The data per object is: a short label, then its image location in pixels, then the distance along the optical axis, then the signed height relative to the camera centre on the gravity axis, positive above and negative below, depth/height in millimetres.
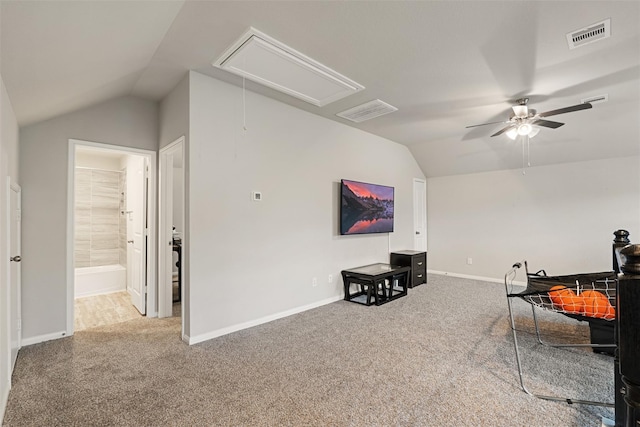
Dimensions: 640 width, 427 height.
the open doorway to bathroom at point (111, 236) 3764 -310
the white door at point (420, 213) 6582 +57
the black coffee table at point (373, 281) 4278 -965
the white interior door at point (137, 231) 3932 -212
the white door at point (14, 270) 2408 -448
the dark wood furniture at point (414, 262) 5312 -837
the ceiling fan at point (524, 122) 3404 +1076
